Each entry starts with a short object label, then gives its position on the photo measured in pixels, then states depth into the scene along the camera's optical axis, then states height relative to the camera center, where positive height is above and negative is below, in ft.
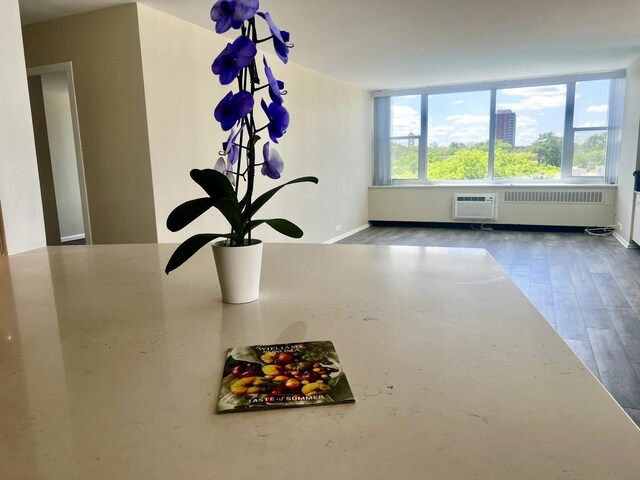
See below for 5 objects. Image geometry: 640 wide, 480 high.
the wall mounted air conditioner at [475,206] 24.89 -2.48
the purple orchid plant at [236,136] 2.81 +0.19
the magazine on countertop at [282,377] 1.93 -0.97
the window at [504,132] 23.13 +1.48
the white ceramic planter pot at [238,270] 3.18 -0.72
